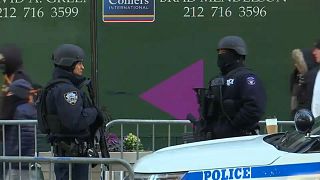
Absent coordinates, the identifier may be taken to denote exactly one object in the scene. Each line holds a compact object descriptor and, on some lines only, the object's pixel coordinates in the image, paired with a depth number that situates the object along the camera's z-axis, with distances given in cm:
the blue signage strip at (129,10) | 1869
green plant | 1647
